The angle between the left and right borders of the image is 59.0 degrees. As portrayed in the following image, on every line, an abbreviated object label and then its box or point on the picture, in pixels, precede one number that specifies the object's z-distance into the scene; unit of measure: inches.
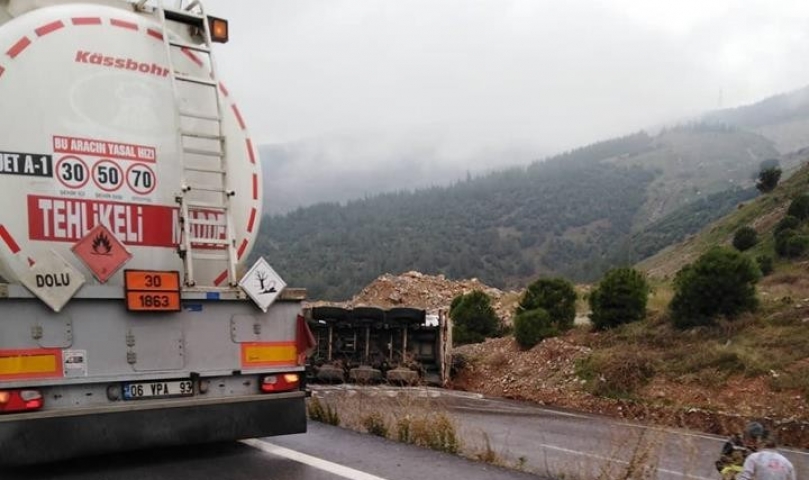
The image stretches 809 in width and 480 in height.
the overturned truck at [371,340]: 700.0
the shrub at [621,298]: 850.8
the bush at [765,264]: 1198.3
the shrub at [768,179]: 2151.8
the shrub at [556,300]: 943.0
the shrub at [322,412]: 283.1
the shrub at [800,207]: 1437.0
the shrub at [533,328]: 901.8
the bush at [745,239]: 1535.4
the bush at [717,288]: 729.6
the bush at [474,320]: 1111.0
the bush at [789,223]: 1397.6
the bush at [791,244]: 1264.8
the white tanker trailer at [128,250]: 187.5
